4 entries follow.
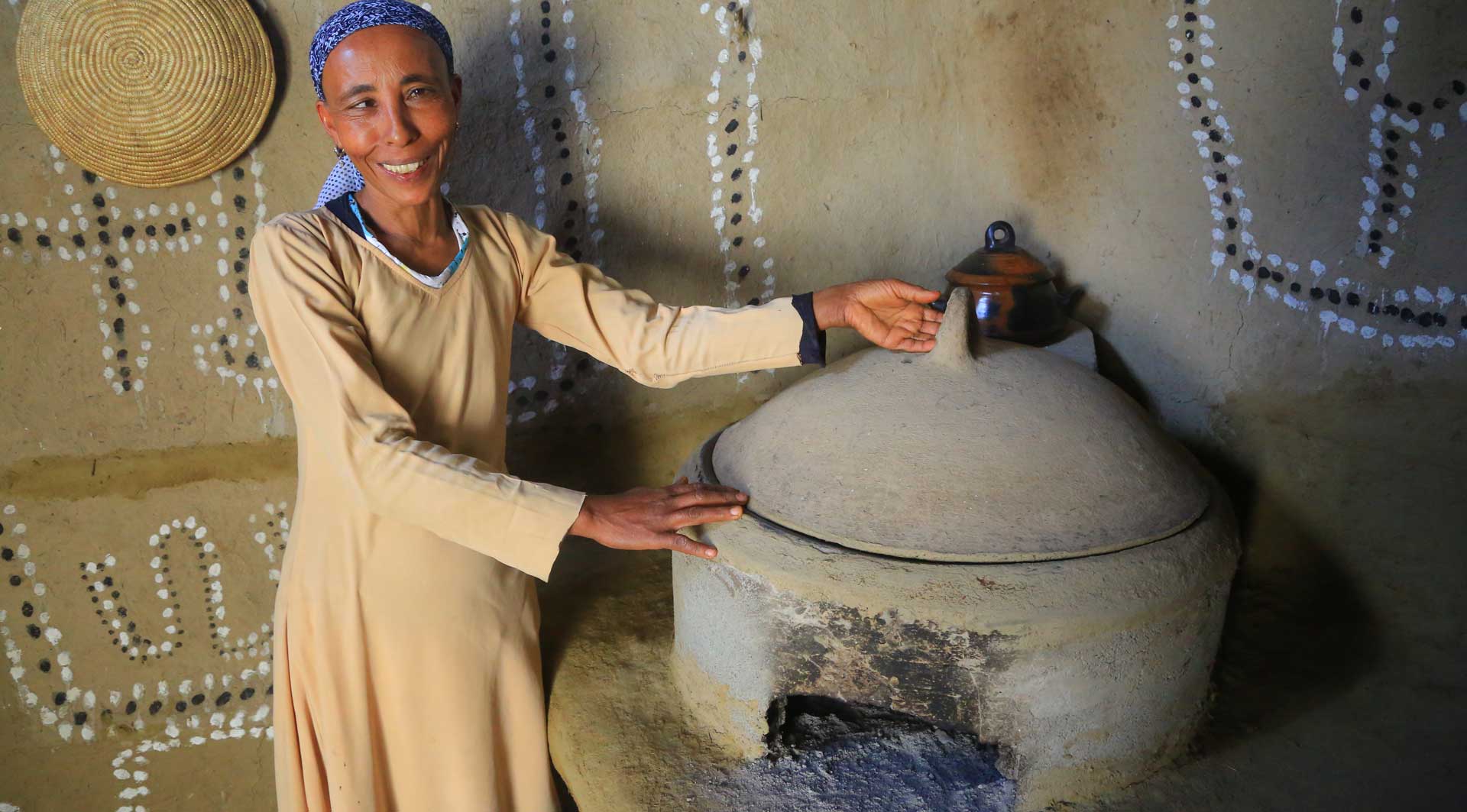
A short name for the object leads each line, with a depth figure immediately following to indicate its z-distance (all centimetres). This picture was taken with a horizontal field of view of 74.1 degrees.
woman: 165
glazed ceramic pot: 266
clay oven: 166
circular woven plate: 200
